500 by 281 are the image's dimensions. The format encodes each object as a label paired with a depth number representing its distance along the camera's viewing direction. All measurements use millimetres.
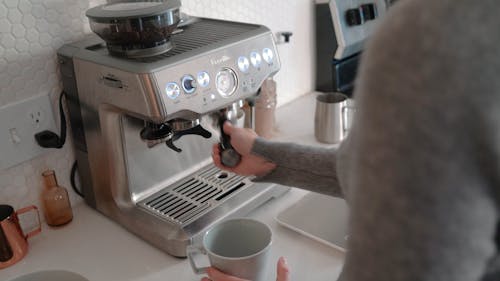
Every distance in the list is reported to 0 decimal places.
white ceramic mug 697
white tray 861
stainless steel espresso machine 761
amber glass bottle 921
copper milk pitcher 830
